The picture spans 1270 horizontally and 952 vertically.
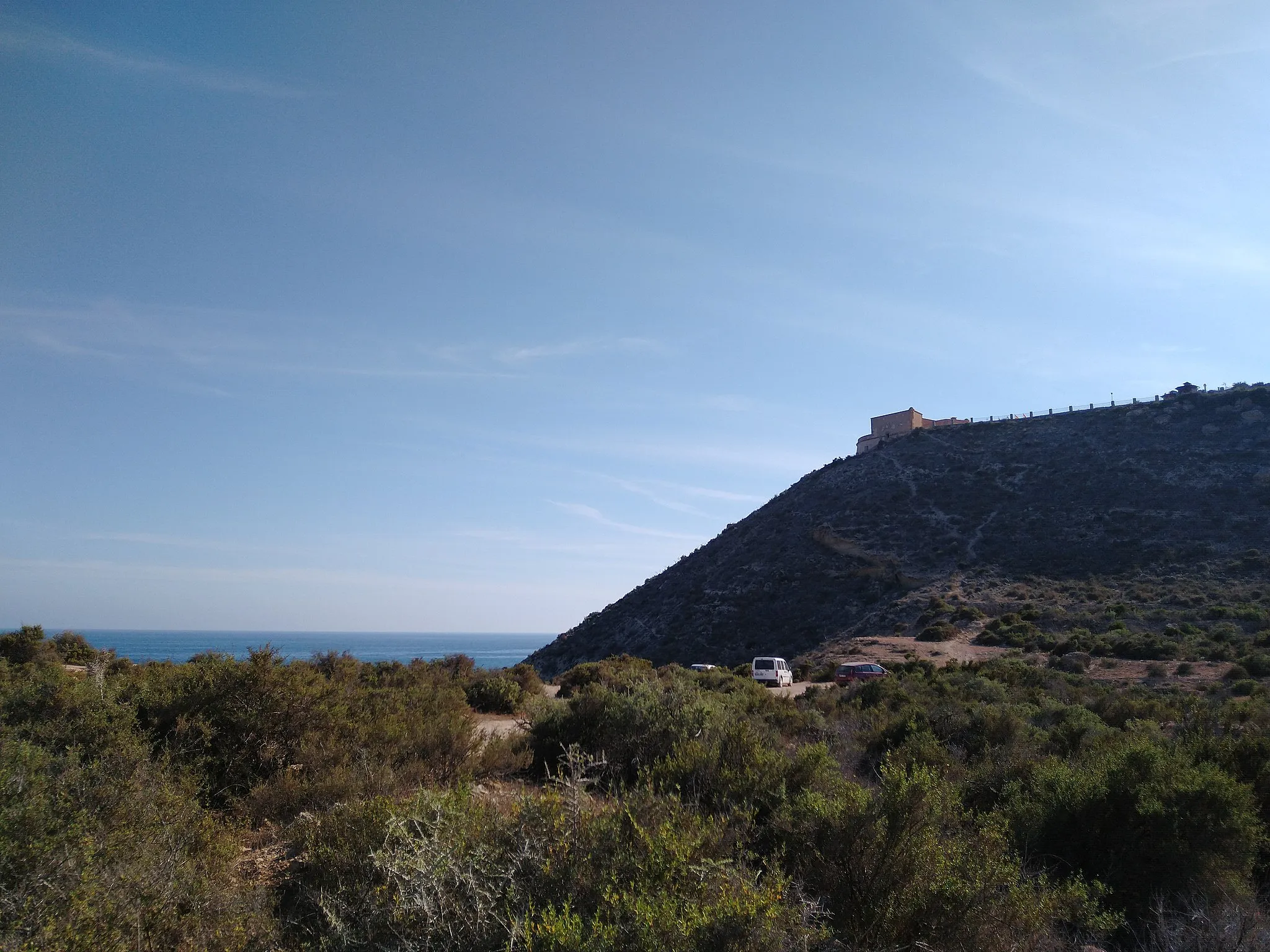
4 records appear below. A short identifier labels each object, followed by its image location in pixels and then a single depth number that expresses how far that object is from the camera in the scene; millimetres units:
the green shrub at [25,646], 18109
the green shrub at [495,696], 16000
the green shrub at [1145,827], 6246
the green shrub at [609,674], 12492
